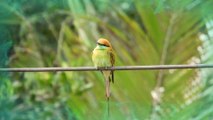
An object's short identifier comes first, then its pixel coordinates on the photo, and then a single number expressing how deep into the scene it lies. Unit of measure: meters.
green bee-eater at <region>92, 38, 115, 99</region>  11.54
